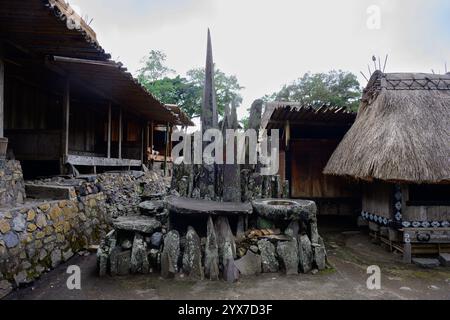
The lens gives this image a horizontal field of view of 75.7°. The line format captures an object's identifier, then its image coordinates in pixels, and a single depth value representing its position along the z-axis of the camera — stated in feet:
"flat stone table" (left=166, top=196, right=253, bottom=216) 16.81
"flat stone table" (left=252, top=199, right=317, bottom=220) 17.33
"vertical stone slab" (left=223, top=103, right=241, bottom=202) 20.36
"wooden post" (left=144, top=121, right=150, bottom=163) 42.49
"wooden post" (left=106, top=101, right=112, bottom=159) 30.48
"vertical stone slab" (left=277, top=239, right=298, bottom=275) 16.40
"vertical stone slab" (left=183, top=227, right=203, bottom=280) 15.60
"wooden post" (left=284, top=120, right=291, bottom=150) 28.49
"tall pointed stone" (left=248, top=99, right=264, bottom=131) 21.65
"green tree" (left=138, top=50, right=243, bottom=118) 70.28
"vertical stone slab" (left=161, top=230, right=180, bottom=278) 15.79
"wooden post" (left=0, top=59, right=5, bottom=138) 17.02
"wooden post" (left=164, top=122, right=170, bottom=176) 47.45
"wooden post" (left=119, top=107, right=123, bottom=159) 32.91
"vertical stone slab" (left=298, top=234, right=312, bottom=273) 16.66
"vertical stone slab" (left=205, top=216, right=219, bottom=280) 15.67
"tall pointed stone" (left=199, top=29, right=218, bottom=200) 21.09
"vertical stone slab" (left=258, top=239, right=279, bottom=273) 16.52
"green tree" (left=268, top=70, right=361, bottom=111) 64.64
